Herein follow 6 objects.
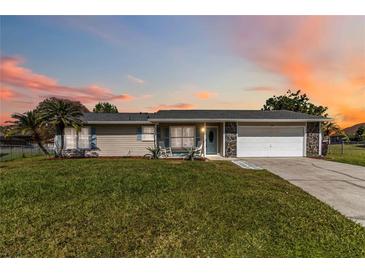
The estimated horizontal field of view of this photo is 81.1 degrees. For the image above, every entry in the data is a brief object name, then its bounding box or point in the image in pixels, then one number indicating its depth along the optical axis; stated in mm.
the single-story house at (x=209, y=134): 14398
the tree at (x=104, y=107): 39447
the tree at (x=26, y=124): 15195
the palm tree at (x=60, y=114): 13812
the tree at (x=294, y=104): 32881
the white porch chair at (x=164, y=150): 14188
